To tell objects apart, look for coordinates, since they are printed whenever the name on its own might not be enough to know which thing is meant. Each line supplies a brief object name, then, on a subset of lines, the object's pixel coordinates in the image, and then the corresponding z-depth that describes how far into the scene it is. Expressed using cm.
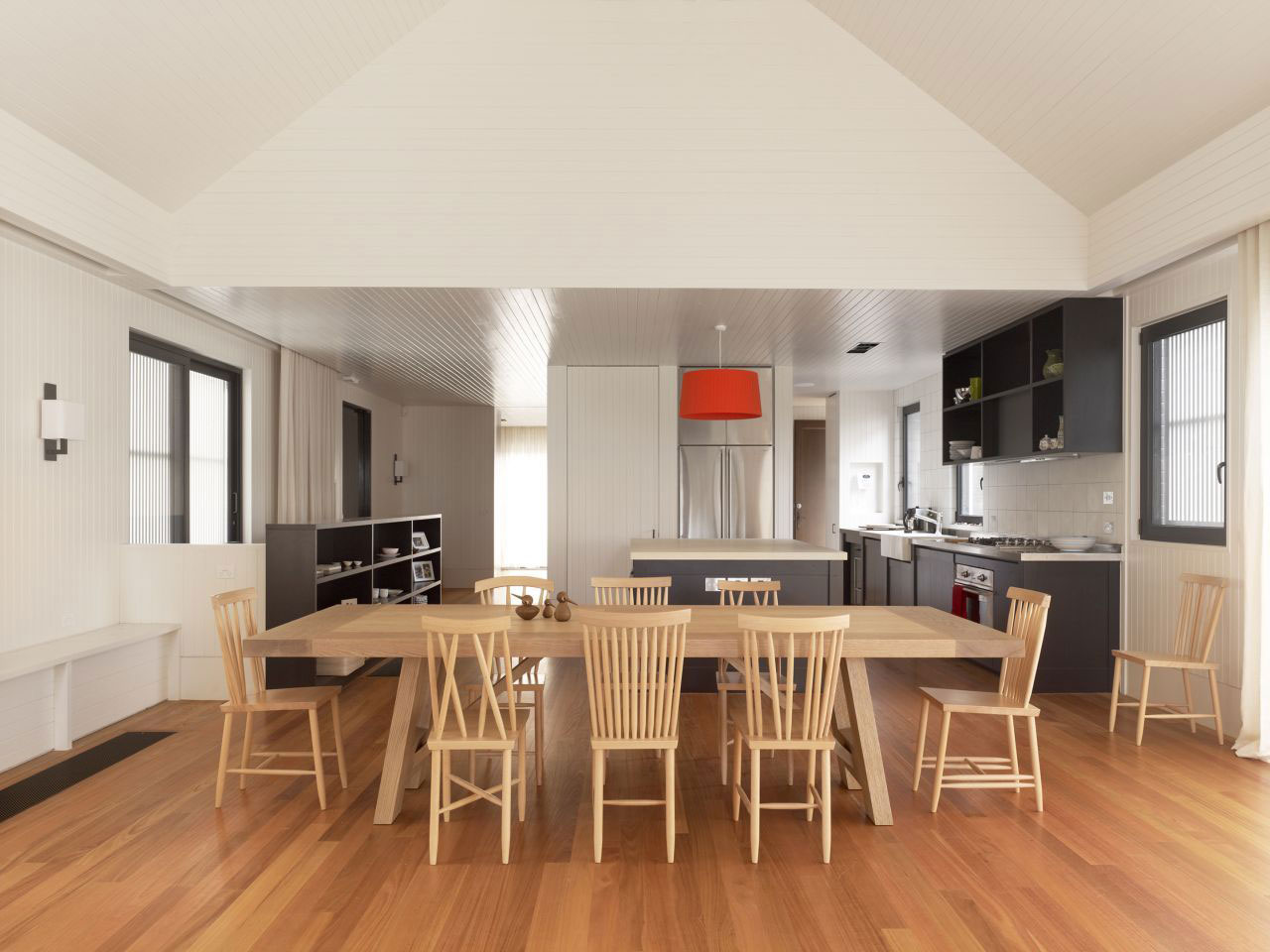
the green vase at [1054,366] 540
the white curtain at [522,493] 1265
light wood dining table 312
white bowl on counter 546
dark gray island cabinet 536
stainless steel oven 575
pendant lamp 507
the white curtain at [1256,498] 393
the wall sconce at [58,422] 426
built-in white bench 392
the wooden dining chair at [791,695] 281
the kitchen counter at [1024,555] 531
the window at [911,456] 902
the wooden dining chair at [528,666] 364
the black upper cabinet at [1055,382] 525
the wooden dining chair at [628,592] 435
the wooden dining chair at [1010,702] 330
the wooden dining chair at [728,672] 371
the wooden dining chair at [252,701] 332
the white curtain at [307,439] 687
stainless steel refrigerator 793
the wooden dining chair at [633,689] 287
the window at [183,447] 537
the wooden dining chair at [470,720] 284
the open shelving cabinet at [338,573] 532
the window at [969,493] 767
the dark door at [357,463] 942
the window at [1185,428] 460
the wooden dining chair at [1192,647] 425
